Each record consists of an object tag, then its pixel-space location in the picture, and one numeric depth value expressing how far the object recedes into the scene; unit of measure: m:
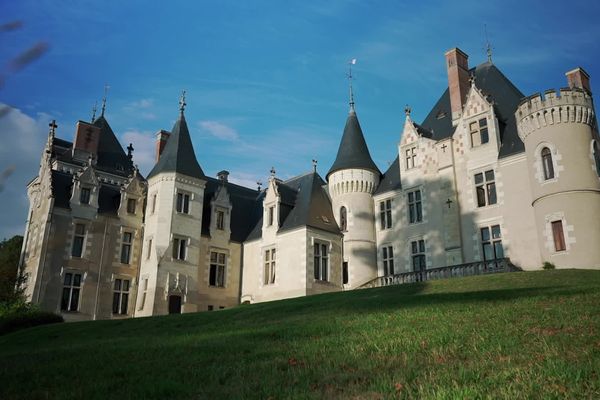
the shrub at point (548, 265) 23.39
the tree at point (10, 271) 29.30
